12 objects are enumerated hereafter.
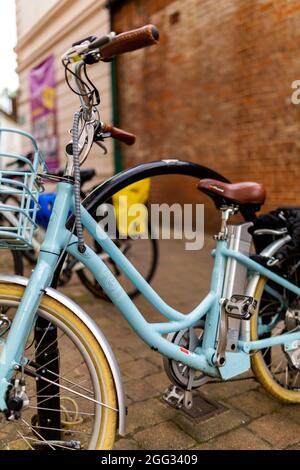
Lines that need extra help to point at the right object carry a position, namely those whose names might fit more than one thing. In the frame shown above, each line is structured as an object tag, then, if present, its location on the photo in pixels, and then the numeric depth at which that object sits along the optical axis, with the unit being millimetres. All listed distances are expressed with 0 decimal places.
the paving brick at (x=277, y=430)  2051
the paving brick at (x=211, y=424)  2084
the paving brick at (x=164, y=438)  2004
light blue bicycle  1505
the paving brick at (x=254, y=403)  2303
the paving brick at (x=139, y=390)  2438
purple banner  9508
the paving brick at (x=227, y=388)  2463
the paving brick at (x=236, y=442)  2000
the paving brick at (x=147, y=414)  2166
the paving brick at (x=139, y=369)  2699
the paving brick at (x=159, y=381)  2545
